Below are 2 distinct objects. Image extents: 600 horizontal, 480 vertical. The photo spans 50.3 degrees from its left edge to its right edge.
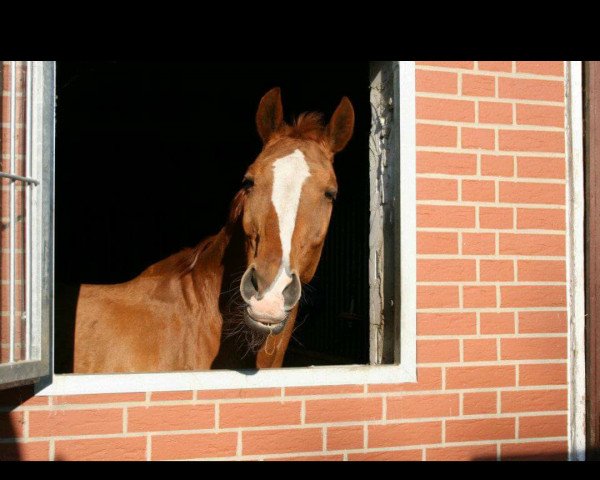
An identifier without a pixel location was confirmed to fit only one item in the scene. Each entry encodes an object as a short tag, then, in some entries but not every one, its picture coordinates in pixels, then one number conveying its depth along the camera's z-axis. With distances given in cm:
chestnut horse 276
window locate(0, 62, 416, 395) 247
